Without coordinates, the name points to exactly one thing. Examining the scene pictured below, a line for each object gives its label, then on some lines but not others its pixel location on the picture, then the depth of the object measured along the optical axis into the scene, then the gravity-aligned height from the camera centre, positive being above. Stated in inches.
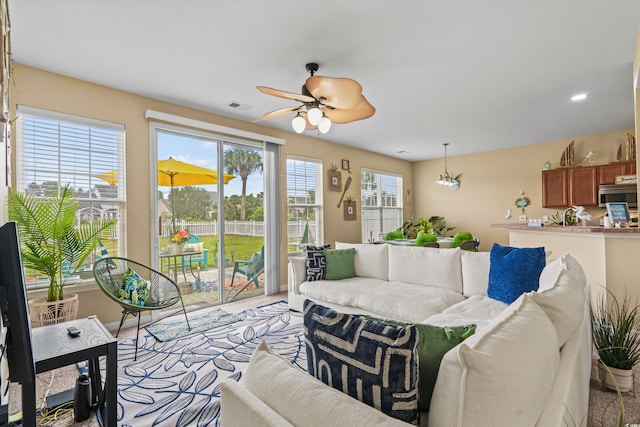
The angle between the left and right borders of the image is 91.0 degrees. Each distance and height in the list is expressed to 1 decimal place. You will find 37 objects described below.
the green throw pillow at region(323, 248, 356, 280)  146.1 -22.1
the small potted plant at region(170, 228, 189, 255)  156.0 -11.0
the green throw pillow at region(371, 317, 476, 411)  37.7 -16.6
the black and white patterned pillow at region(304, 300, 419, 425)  33.9 -16.8
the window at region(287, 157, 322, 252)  207.0 +10.0
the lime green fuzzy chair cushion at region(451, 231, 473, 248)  193.5 -14.4
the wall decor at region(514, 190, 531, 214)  243.9 +10.2
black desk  54.4 -24.8
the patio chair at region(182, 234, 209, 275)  160.6 -18.0
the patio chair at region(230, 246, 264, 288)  180.3 -28.8
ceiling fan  96.0 +39.5
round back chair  113.4 -26.0
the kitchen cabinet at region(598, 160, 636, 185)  200.8 +27.9
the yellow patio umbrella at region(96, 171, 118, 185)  132.2 +18.2
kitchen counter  123.3 -17.2
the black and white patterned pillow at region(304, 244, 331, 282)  145.7 -22.5
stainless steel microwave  193.3 +12.3
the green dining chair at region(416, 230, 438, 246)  191.9 -14.3
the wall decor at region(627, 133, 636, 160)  196.7 +41.5
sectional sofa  29.8 -17.8
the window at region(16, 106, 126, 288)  115.6 +23.1
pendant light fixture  250.8 +27.4
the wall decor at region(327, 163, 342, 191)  232.1 +28.6
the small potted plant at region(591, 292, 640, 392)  75.9 -33.6
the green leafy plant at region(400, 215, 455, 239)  286.4 -11.0
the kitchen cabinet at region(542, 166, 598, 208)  215.2 +19.4
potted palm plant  102.8 -7.4
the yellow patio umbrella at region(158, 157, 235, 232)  153.2 +22.5
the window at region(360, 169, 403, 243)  264.4 +11.8
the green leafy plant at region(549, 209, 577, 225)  205.9 -3.1
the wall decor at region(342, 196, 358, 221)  243.8 +5.8
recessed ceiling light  146.1 +55.6
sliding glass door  154.3 +2.2
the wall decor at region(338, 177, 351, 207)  242.4 +23.8
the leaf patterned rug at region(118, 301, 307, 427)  78.0 -47.5
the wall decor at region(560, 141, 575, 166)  225.8 +42.2
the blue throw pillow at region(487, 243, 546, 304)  91.9 -17.3
